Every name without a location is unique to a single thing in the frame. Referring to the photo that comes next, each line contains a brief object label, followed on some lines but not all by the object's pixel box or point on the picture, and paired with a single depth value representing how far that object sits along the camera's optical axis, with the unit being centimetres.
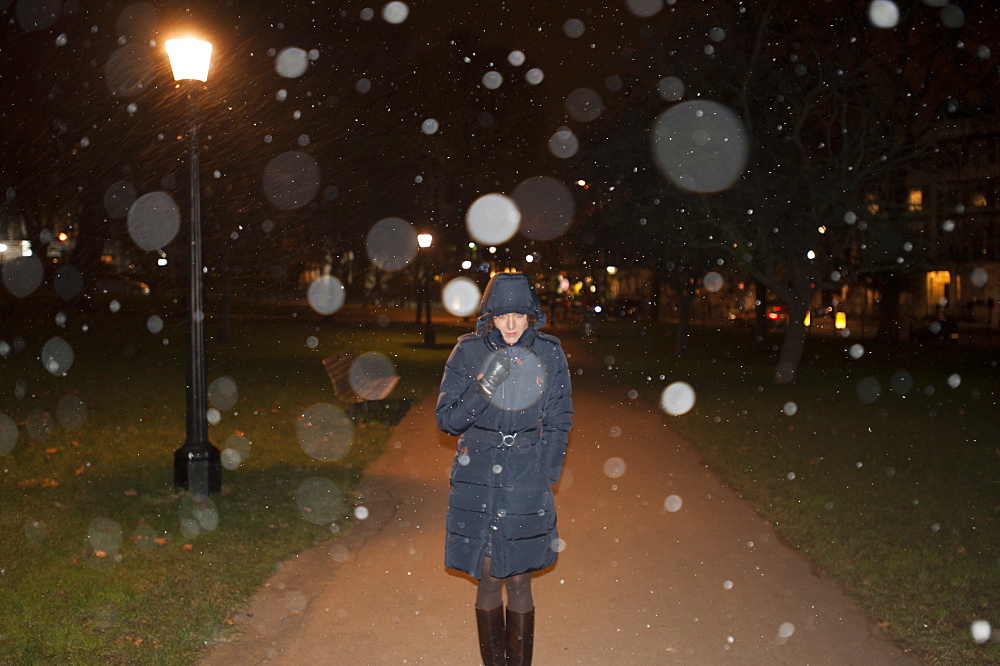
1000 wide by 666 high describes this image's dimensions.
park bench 1252
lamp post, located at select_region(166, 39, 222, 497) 814
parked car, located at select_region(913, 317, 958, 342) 3884
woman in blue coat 396
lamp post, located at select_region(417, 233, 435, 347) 2917
